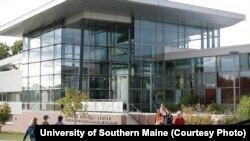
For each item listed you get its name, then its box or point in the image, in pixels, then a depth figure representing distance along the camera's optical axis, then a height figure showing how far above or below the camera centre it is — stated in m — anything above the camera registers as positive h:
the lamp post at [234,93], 30.39 -1.29
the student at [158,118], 17.75 -1.69
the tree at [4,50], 90.19 +4.88
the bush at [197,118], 22.33 -2.11
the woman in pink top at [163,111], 18.03 -1.44
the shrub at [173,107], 34.19 -2.42
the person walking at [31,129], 13.88 -1.62
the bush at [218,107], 30.59 -2.26
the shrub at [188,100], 34.12 -1.89
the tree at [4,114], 41.88 -3.47
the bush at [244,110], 20.02 -1.55
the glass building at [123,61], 35.59 +1.08
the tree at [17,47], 89.29 +5.41
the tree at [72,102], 28.42 -1.66
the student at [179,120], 14.96 -1.48
